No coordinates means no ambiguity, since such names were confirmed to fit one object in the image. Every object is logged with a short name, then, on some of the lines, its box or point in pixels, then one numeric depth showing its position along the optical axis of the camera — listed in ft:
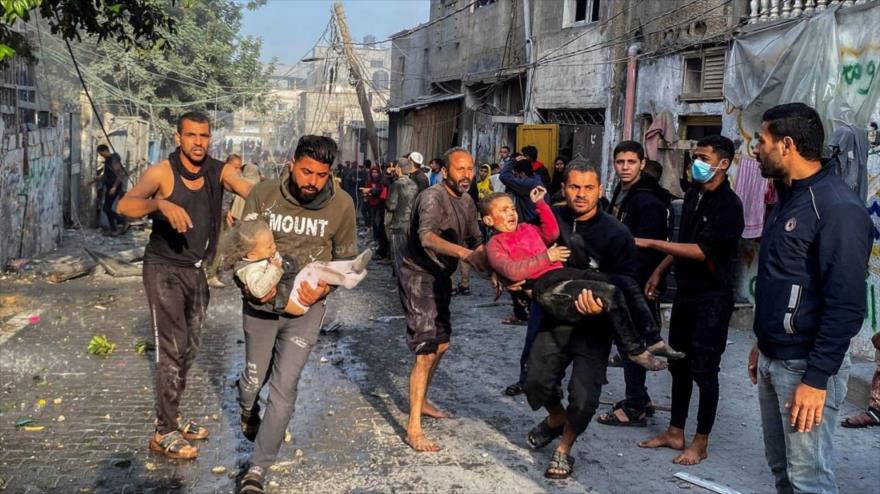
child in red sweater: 14.98
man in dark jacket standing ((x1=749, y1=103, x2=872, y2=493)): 10.45
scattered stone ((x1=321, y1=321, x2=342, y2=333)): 29.82
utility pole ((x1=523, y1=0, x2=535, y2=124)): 58.23
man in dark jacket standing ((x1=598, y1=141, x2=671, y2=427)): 18.71
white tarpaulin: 26.09
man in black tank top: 16.61
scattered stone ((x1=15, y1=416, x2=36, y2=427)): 18.56
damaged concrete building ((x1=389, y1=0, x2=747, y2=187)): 39.86
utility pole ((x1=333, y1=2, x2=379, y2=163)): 76.09
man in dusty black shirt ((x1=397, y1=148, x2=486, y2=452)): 17.80
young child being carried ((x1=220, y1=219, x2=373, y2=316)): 14.25
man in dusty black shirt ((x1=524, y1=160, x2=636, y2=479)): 15.78
